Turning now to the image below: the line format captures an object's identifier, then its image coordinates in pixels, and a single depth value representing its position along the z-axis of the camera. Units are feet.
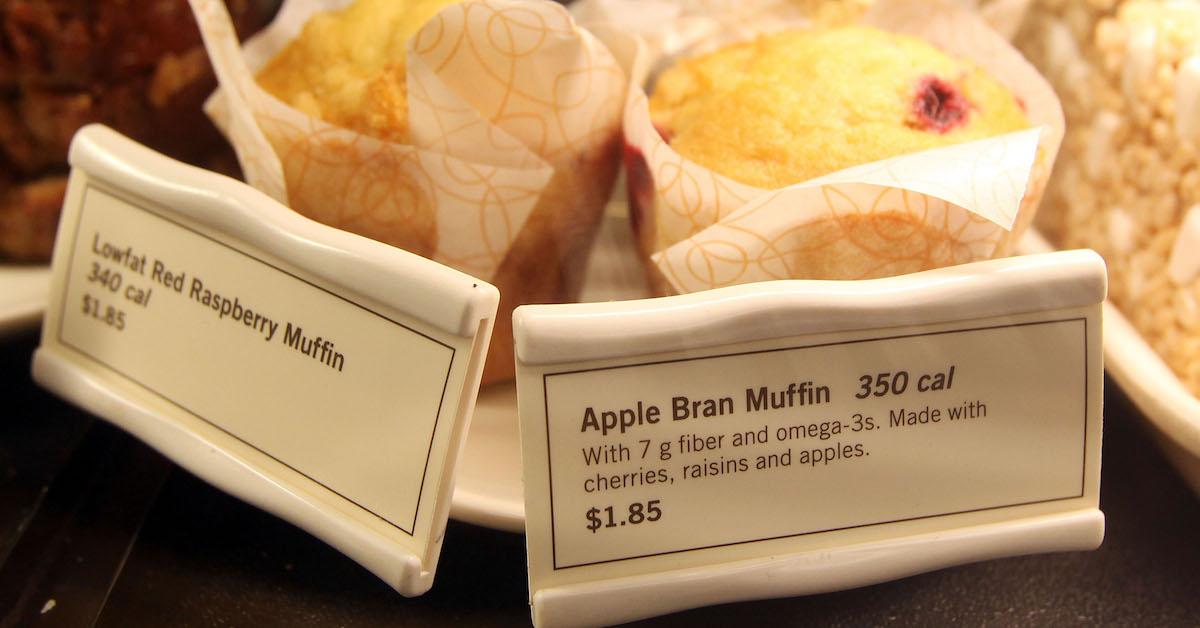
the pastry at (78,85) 1.27
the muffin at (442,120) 1.13
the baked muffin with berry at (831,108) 1.14
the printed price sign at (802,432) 0.99
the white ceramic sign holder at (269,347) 1.00
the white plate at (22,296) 1.26
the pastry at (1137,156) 1.17
